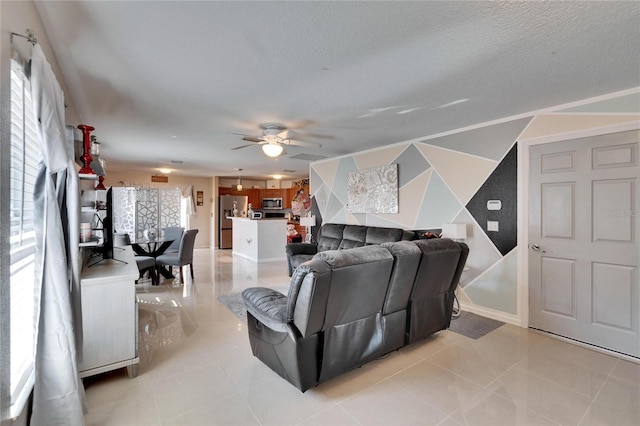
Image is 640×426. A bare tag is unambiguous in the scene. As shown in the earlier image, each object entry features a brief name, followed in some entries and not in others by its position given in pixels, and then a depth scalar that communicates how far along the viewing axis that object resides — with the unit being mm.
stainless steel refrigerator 9977
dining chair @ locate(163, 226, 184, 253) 5969
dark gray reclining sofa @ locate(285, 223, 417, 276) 4584
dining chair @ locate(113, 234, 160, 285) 4895
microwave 10578
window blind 1350
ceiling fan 3861
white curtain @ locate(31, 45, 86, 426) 1542
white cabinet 2186
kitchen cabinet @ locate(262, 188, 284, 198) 10789
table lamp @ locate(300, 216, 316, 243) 6664
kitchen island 7414
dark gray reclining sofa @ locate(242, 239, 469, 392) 2025
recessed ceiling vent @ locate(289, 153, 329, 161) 5996
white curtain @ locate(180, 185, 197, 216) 9734
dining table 5320
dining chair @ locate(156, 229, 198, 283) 5156
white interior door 2781
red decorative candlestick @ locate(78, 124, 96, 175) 2398
